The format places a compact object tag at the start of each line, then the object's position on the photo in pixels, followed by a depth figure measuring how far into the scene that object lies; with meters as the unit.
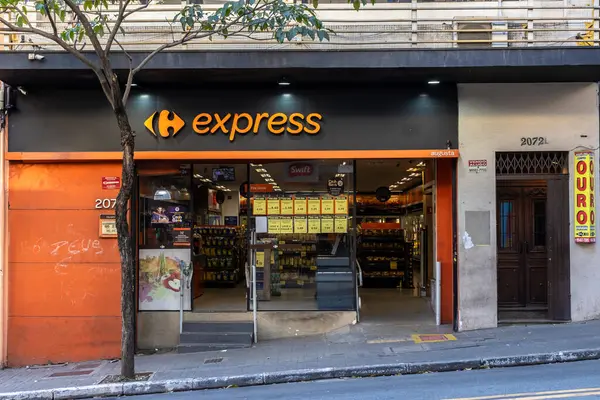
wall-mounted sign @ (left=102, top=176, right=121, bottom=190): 10.10
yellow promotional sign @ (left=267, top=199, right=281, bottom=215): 10.69
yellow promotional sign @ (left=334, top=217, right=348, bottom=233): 10.64
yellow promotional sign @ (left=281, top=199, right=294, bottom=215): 10.68
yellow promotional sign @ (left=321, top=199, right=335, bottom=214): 10.66
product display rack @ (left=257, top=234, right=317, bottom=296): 10.72
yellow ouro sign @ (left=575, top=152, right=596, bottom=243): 9.76
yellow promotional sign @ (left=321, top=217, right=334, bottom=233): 10.66
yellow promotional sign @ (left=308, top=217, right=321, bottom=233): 10.70
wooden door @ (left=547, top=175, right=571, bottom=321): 9.91
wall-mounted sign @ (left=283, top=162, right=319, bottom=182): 10.48
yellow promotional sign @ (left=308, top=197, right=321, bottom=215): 10.67
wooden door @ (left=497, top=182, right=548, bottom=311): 10.34
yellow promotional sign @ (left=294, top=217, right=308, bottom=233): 10.72
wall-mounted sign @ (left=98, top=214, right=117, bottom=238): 10.05
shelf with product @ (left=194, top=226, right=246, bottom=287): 12.20
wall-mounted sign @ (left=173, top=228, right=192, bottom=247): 10.59
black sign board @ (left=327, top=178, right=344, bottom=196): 10.62
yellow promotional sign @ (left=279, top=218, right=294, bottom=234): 10.71
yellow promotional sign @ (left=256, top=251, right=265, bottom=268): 10.71
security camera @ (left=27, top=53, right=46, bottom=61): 9.09
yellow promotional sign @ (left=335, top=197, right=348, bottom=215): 10.65
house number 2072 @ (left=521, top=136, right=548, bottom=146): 9.87
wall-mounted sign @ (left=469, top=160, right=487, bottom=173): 9.91
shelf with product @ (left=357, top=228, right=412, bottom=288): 14.58
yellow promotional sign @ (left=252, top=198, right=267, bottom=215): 10.68
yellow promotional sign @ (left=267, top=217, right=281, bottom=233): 10.72
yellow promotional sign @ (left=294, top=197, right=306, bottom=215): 10.68
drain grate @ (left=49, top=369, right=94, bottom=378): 8.90
